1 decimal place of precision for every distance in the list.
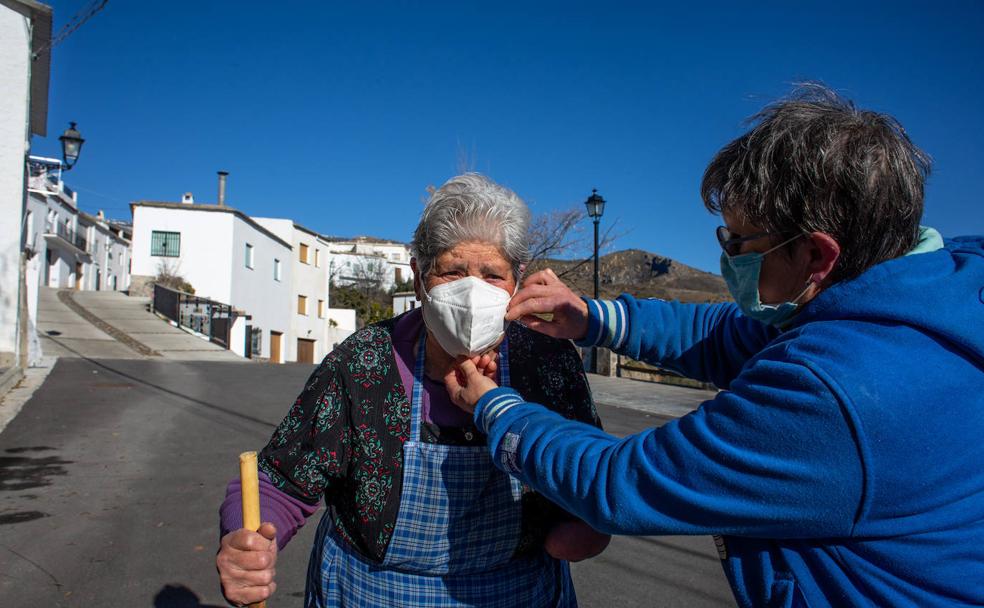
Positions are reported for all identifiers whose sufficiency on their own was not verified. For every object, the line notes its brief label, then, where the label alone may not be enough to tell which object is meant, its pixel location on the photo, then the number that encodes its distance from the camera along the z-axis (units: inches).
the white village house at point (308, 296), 1544.0
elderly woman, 67.9
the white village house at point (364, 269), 2429.9
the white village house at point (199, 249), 1279.5
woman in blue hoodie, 38.9
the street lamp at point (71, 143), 500.7
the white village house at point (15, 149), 439.2
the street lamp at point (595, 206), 616.4
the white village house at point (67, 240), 1582.2
